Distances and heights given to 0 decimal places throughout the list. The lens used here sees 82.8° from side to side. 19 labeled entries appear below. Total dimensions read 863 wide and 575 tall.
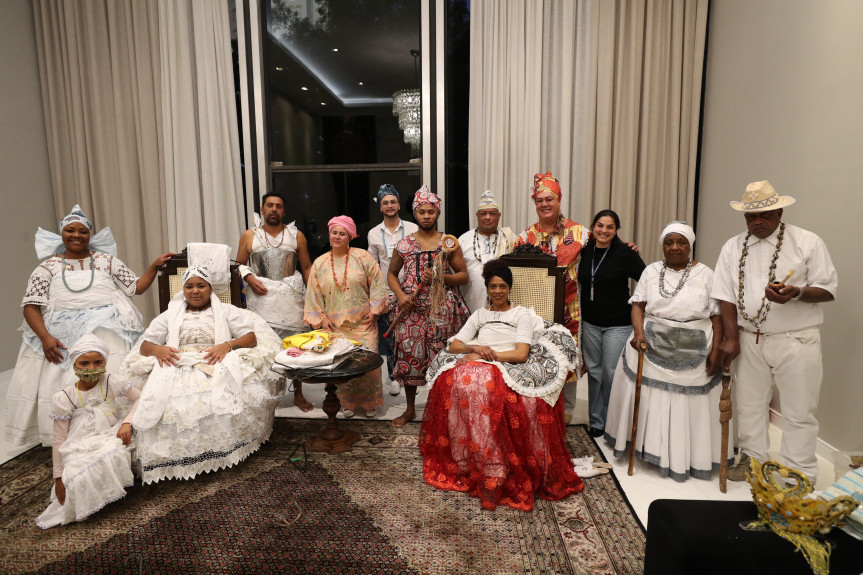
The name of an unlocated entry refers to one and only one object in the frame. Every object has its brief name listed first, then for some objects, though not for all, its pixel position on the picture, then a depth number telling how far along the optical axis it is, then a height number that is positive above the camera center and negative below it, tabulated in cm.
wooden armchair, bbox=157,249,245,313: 368 -60
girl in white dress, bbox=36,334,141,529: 242 -123
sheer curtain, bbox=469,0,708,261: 442 +84
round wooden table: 303 -109
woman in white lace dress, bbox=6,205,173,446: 330 -79
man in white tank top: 389 -54
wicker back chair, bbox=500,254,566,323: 335 -56
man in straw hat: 247 -61
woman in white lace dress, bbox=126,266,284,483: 271 -106
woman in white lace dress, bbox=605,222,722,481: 280 -96
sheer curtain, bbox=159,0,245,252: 491 +79
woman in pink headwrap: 367 -72
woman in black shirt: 327 -65
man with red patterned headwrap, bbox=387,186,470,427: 348 -70
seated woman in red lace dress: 261 -116
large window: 511 +107
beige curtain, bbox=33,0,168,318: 493 +91
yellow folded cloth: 313 -89
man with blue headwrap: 431 -26
